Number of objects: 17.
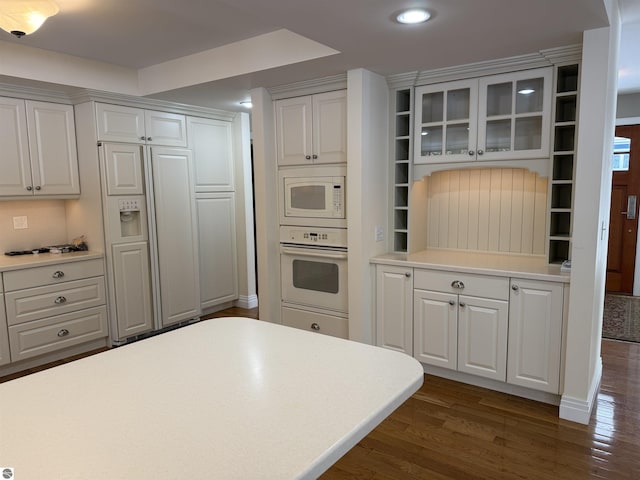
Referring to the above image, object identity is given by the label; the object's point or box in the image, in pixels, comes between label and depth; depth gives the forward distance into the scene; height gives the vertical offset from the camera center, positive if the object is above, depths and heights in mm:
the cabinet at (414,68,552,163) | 2836 +488
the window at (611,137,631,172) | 5426 +444
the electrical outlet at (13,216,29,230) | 3757 -198
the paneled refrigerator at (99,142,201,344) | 3818 -353
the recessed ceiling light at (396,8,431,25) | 2089 +833
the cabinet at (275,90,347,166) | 3330 +502
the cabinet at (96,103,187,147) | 3701 +619
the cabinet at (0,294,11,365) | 3246 -1003
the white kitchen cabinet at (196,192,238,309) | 4590 -540
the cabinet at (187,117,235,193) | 4418 +430
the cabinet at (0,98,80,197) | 3387 +386
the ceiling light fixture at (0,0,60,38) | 2025 +843
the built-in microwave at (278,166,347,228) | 3402 -9
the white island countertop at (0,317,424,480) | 862 -494
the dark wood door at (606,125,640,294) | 5391 -344
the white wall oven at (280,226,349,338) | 3496 -667
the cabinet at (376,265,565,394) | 2715 -847
